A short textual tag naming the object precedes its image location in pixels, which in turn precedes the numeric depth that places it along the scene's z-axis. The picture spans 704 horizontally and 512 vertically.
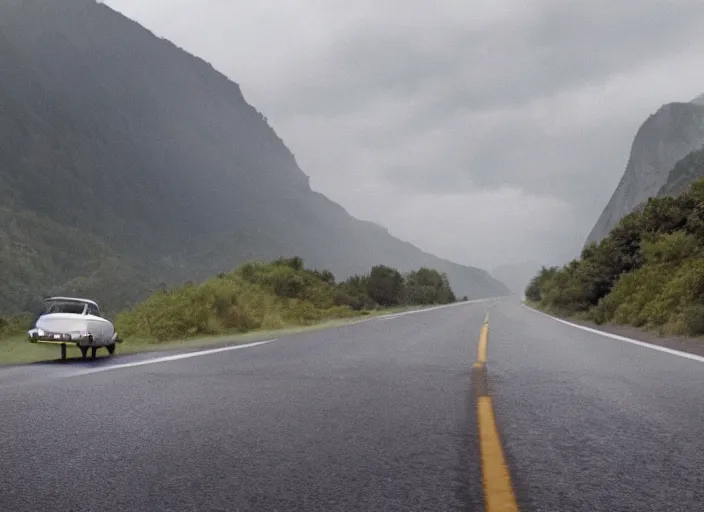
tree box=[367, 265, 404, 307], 69.12
